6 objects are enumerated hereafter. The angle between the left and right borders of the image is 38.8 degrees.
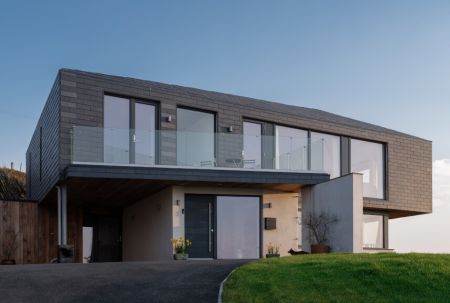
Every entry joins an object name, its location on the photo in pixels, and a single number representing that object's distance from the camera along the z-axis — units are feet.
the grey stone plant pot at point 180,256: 58.59
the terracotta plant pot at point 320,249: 60.03
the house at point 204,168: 57.36
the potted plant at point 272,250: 61.11
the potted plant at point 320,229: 60.23
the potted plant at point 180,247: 58.70
